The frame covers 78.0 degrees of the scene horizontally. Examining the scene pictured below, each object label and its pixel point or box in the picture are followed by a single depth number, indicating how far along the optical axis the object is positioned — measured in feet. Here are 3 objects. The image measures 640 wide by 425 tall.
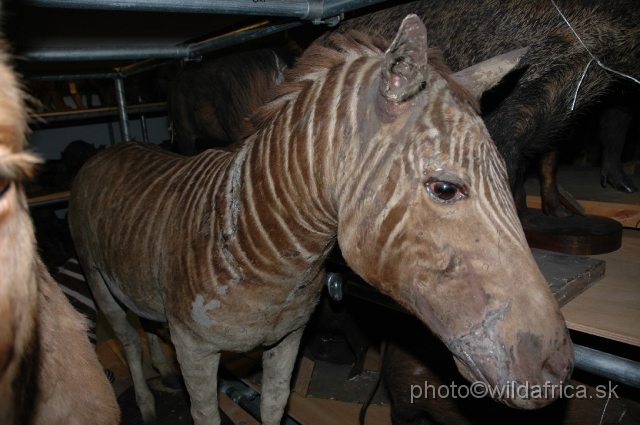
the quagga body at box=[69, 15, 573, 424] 3.36
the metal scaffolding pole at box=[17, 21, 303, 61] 6.67
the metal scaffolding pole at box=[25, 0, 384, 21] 4.23
